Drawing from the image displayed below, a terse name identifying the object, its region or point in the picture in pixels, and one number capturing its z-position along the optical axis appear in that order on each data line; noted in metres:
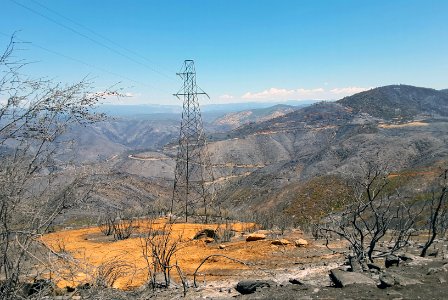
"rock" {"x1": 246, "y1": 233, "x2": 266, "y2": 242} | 17.98
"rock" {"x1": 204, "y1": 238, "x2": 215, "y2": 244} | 18.89
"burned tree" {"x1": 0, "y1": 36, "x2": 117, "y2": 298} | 4.86
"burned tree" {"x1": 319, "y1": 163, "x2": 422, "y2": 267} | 9.56
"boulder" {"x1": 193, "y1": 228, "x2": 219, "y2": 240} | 19.58
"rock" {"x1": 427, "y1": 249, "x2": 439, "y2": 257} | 10.56
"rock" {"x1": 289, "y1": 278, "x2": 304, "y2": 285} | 8.26
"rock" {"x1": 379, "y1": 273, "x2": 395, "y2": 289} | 6.88
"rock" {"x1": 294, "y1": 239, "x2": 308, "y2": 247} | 16.23
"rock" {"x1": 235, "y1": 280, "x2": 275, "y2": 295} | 8.27
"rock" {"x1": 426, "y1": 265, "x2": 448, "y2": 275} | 7.84
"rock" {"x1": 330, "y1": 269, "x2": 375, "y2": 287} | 7.38
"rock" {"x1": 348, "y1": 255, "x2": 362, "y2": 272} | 8.80
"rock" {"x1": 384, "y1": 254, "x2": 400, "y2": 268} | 9.46
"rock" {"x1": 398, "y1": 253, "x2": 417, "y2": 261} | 9.50
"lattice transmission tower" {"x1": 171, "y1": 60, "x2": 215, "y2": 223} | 26.12
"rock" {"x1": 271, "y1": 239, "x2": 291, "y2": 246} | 16.46
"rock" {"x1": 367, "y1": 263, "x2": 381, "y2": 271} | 8.77
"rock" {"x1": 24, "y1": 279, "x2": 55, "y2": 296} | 5.34
